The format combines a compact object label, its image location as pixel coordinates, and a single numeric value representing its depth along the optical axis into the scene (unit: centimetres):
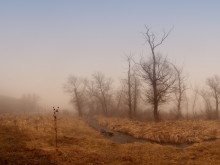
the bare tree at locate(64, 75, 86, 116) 7655
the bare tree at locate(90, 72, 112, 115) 7592
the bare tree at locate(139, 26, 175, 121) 3862
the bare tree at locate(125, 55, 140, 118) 5176
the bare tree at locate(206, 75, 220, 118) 6278
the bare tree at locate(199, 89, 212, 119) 7232
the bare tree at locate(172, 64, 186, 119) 4854
